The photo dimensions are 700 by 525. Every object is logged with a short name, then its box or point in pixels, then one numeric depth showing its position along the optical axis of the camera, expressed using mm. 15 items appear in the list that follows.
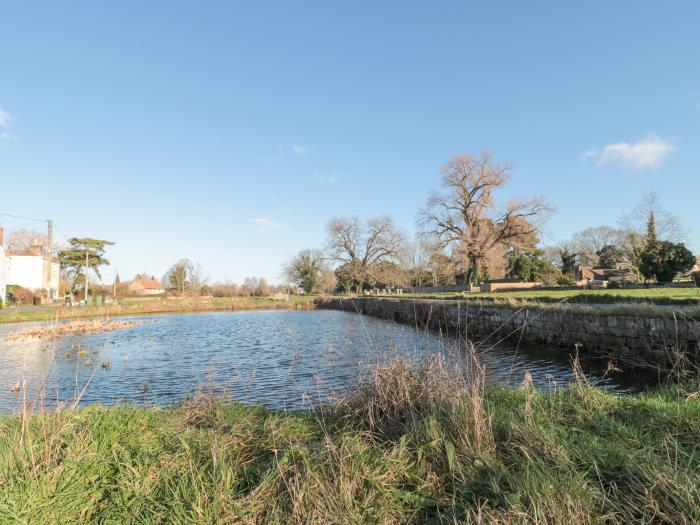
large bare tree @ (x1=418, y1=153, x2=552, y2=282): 38562
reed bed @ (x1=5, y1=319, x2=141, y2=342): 17836
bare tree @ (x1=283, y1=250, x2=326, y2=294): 67000
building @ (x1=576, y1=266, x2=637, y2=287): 51947
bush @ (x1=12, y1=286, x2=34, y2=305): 36906
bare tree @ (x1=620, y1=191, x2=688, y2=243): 48578
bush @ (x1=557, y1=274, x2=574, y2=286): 40938
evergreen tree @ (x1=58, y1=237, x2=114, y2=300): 48219
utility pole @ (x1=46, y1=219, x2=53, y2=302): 34056
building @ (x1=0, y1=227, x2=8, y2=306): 35159
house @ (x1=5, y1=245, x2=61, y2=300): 44356
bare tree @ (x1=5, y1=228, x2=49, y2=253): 54500
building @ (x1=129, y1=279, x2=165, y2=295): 84562
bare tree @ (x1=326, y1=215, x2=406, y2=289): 53969
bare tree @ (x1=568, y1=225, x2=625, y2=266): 65375
